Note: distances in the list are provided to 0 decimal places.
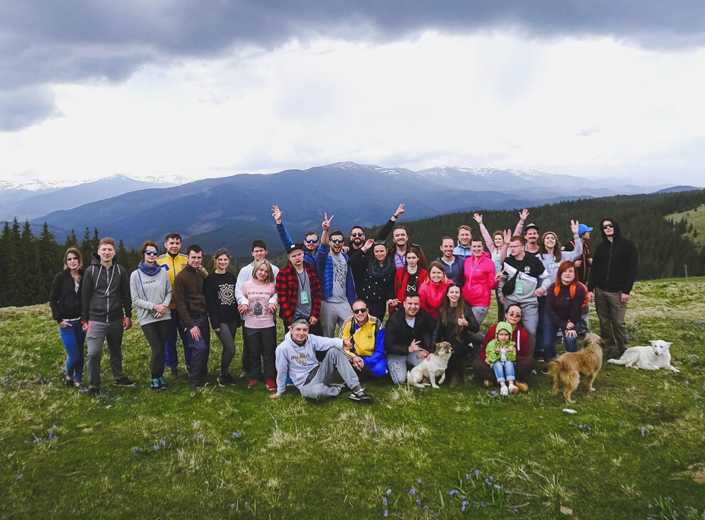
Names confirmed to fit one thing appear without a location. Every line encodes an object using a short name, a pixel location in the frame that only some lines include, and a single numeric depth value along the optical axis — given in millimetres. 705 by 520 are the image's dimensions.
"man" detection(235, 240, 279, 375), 9738
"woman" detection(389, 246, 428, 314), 10383
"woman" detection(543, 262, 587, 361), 9812
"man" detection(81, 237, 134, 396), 9156
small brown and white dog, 9508
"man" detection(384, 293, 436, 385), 9664
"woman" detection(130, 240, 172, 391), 9523
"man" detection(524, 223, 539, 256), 11508
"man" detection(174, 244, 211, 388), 9586
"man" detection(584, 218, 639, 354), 10719
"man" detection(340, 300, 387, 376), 9719
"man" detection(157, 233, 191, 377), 10219
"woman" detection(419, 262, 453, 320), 10078
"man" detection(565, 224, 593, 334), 12500
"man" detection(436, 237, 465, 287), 10812
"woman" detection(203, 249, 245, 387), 9977
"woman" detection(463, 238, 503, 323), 10344
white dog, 9875
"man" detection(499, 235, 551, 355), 10445
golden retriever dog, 8461
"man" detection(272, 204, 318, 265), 10438
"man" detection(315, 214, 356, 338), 10430
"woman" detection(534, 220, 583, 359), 10781
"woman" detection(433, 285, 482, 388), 9805
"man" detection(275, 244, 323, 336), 9797
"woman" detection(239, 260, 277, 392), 9836
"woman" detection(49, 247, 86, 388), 9391
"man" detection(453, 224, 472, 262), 11281
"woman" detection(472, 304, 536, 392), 9297
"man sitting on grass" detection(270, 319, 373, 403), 8961
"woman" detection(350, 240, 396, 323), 10625
